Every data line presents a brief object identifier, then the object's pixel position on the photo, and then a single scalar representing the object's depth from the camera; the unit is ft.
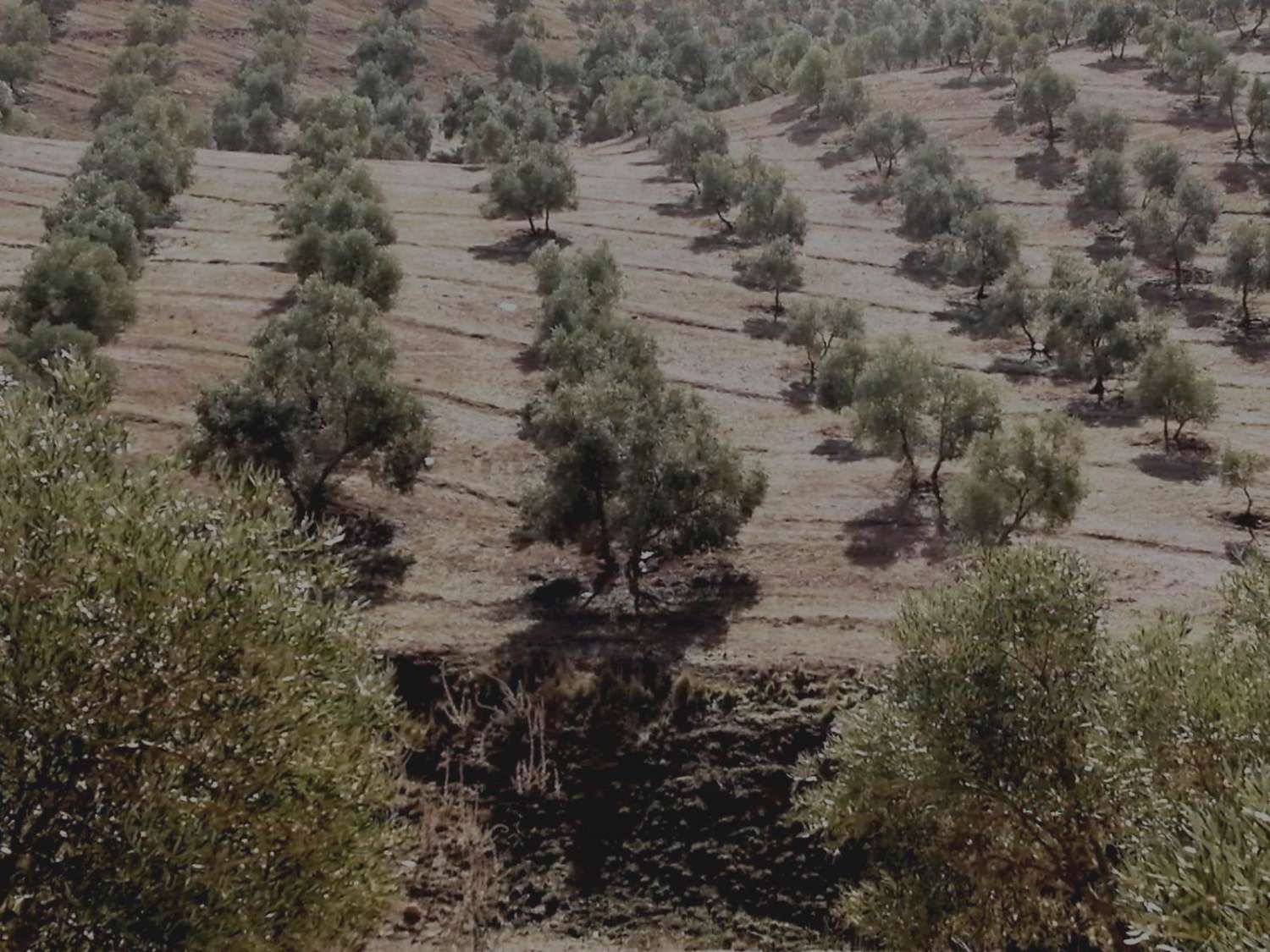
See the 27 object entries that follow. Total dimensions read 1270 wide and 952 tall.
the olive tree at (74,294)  189.37
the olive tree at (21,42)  481.46
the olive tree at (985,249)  289.33
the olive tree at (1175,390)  196.03
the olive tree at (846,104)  434.71
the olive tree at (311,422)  144.56
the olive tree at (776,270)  273.75
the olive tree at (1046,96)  393.70
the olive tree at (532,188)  305.73
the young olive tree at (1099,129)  366.84
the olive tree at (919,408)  171.83
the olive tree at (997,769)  71.67
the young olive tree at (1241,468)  164.76
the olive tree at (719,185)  336.29
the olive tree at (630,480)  133.08
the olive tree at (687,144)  379.35
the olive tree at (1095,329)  228.43
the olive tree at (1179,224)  290.35
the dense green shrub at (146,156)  291.79
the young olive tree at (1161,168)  326.44
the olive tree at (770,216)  310.04
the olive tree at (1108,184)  331.57
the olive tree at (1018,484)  144.25
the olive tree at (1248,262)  261.44
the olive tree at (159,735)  49.37
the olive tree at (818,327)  236.02
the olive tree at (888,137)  386.32
